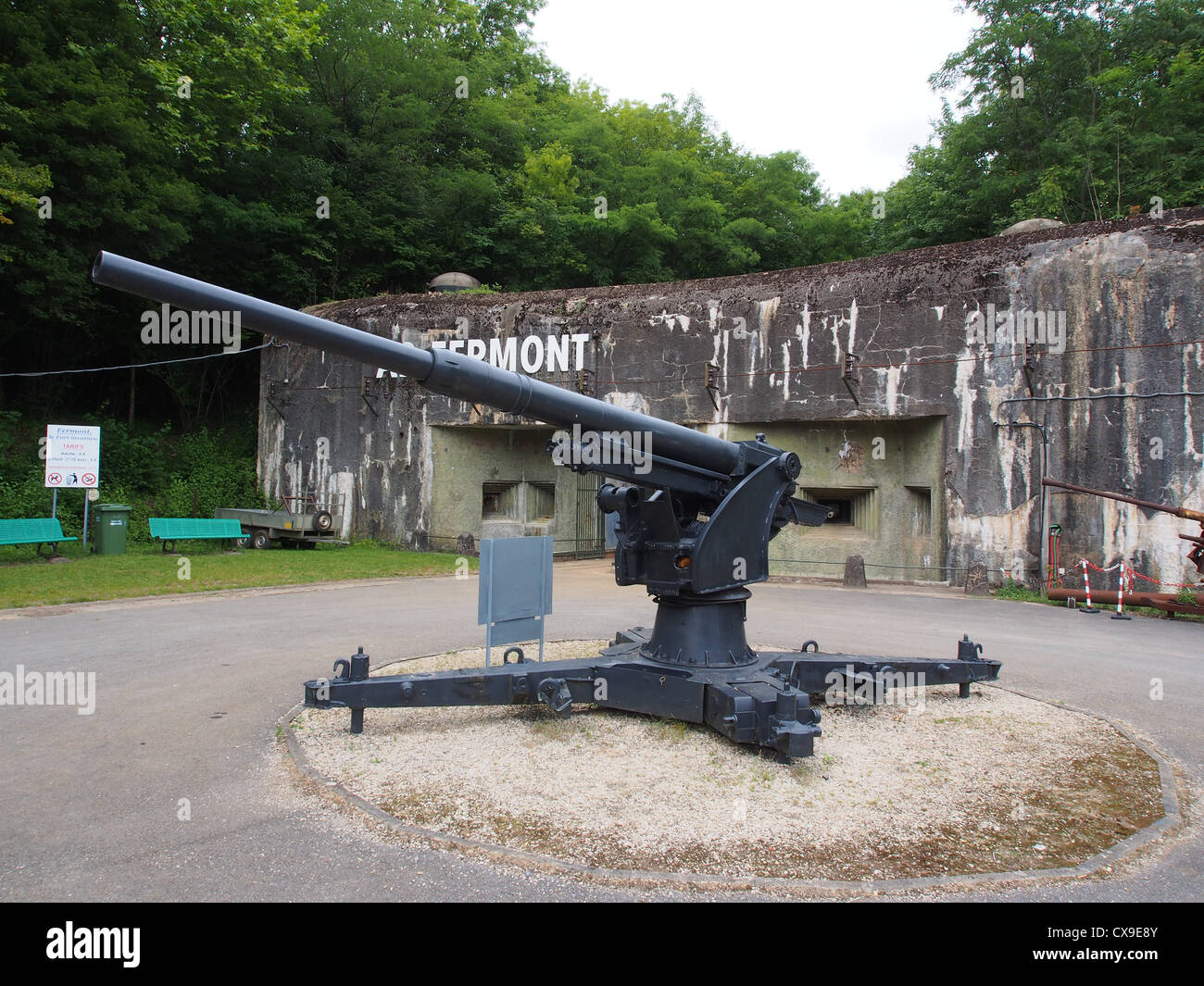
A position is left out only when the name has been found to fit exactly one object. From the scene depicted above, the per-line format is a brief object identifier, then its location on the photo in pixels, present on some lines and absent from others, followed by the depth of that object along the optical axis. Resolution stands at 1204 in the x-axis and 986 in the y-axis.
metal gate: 19.11
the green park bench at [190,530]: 15.04
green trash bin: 14.70
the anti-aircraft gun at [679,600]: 4.54
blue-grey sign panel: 5.68
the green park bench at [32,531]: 12.96
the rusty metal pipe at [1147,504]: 10.29
